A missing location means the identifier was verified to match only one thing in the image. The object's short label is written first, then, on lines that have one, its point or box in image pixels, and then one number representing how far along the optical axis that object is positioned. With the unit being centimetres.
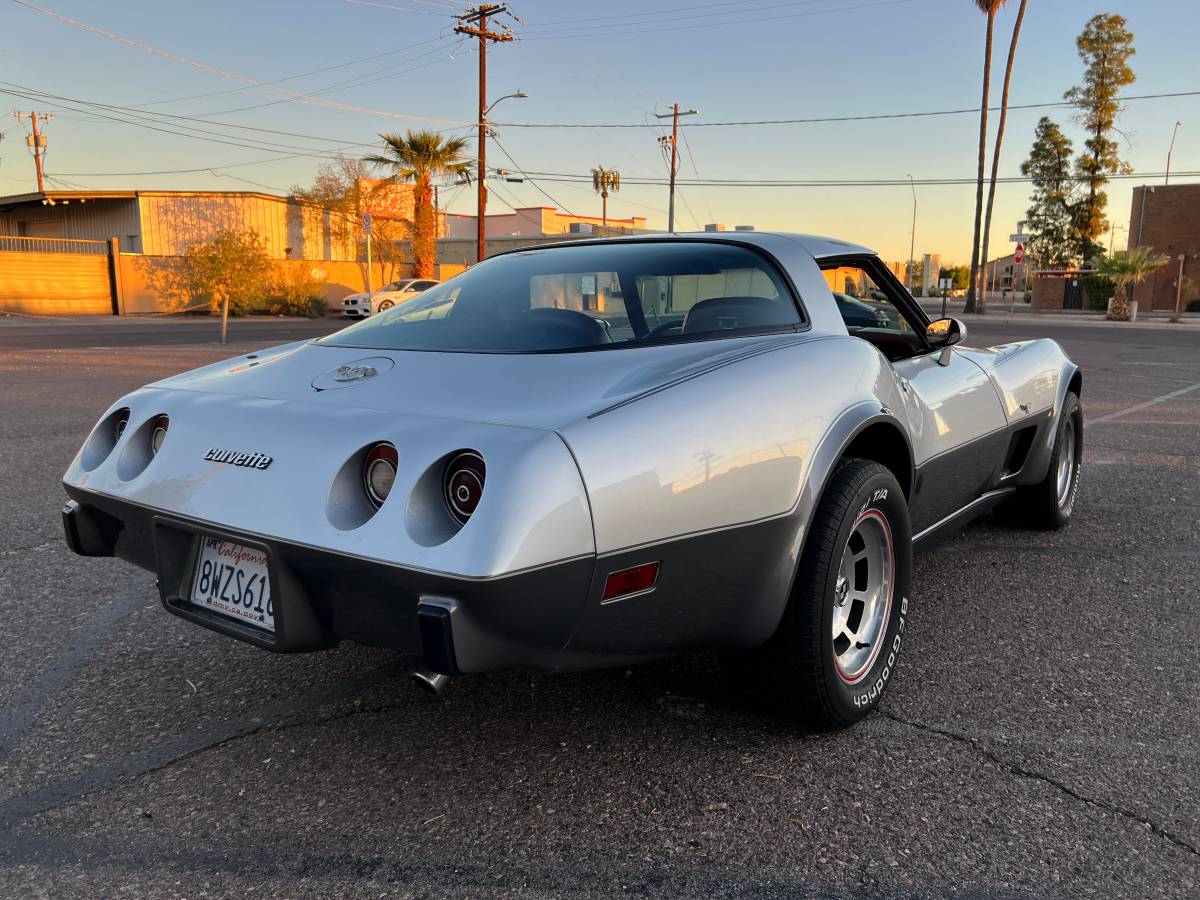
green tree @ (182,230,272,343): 3300
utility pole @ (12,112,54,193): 5003
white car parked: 2853
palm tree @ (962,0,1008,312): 3456
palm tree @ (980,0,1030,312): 3439
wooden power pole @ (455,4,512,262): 3003
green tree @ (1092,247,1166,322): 3272
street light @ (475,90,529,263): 2948
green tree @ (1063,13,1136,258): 4962
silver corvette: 191
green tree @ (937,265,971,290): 9590
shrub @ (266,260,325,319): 3475
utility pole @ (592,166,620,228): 6475
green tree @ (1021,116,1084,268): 5506
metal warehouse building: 3759
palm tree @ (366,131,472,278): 3512
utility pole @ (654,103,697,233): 4641
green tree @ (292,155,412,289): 4038
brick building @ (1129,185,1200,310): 4478
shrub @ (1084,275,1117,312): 4444
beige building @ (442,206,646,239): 7431
